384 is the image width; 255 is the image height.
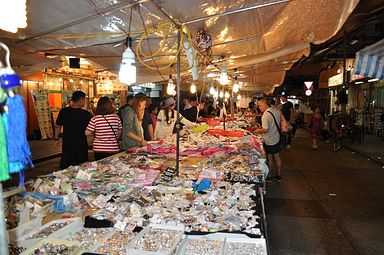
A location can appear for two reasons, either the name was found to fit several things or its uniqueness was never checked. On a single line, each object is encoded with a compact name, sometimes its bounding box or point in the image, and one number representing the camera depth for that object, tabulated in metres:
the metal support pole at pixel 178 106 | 4.12
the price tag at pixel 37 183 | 3.31
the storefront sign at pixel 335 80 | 20.81
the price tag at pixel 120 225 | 2.53
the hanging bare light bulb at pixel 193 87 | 13.20
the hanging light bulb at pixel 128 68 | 3.47
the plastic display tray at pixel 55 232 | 2.21
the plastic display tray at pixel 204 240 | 2.20
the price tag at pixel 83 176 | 3.85
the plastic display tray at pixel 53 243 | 2.02
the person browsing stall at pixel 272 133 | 8.31
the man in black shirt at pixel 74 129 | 5.84
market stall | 2.31
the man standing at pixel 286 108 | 14.14
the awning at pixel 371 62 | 6.38
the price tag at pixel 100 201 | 3.00
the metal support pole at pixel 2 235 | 1.28
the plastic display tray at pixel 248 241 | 2.28
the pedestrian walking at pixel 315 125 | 15.79
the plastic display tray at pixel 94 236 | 2.20
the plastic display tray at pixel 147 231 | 2.10
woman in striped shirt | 5.66
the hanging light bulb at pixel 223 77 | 8.52
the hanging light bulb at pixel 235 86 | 12.20
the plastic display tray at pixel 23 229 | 2.23
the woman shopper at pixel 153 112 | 9.29
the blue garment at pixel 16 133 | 1.20
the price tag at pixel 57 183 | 3.39
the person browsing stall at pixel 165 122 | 8.58
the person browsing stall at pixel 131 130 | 6.33
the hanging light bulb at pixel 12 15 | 1.38
